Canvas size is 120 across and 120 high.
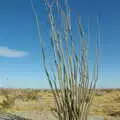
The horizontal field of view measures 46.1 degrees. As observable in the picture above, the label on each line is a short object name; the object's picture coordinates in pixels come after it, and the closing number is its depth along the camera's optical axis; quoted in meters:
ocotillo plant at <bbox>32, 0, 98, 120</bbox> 2.16
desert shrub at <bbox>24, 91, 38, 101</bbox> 10.62
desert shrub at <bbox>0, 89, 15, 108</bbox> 7.84
